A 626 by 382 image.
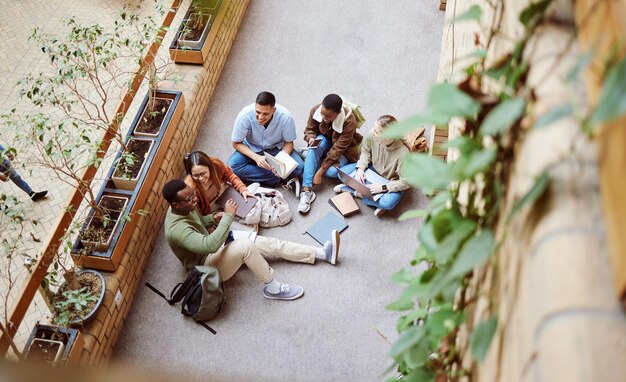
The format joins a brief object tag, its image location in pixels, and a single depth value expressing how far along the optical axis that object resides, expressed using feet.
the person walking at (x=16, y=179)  16.40
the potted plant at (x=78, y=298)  12.96
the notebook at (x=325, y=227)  16.07
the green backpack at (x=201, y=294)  14.28
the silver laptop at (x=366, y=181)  16.15
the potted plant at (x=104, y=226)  14.34
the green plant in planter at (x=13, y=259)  12.07
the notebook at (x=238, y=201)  16.01
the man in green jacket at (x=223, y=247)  14.05
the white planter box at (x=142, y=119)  16.46
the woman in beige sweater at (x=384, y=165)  16.00
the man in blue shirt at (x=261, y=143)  16.48
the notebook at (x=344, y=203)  16.40
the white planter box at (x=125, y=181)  15.30
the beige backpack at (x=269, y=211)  16.03
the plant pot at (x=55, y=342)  12.89
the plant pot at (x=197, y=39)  18.56
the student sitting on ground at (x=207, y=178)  14.97
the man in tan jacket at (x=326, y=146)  16.38
